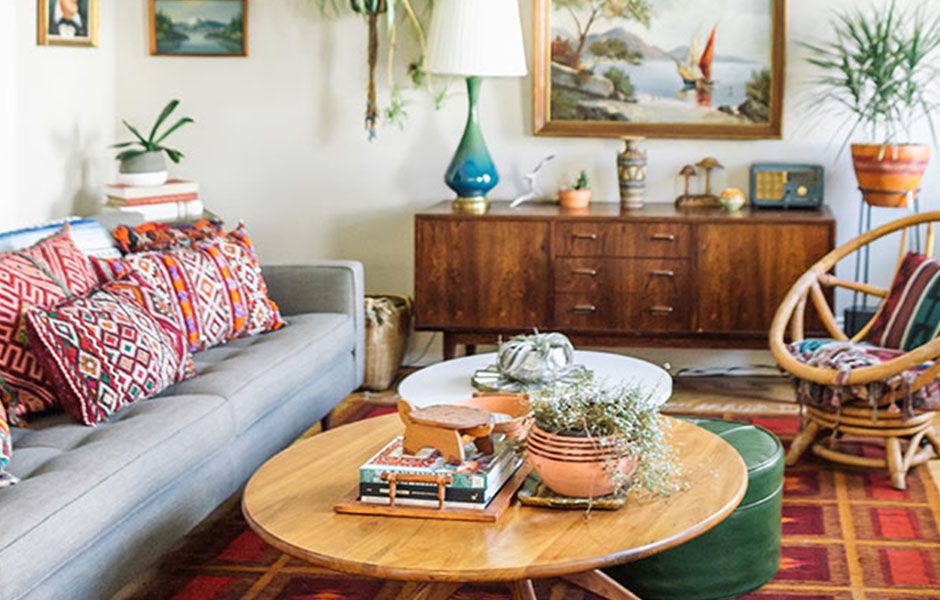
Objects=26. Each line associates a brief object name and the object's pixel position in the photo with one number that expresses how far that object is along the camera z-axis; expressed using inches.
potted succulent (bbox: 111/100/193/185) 185.2
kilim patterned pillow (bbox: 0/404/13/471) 90.8
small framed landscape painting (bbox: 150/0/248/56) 199.9
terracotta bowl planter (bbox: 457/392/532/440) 102.3
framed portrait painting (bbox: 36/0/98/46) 179.8
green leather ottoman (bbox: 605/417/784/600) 106.2
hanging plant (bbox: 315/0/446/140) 192.7
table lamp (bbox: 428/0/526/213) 177.0
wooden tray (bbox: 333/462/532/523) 85.7
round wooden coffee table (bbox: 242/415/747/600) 78.0
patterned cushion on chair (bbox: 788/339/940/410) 138.3
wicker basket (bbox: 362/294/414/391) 186.2
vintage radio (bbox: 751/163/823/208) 186.9
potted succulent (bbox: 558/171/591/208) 187.6
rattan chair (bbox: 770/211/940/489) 136.6
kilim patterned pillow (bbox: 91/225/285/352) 134.3
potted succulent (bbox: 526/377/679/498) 87.0
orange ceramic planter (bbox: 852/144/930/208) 173.3
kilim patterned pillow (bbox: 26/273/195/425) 106.4
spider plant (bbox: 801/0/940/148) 174.9
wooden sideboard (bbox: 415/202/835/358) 175.8
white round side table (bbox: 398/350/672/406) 123.5
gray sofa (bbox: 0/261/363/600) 85.5
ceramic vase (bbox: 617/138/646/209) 186.5
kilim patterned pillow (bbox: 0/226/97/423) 108.7
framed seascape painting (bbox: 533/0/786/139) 188.9
